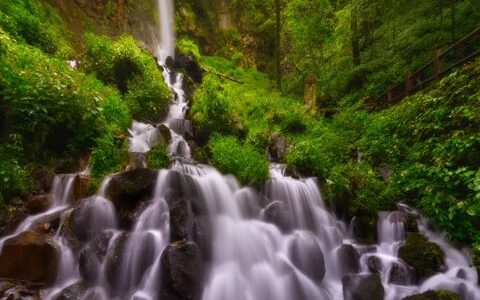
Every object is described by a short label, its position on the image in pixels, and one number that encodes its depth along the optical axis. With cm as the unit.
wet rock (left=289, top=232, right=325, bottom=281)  631
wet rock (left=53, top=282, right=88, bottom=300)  490
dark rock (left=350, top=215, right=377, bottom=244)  743
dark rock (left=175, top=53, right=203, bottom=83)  1895
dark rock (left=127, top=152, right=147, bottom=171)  806
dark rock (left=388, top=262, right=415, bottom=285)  613
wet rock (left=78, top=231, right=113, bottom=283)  537
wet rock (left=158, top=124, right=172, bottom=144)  1020
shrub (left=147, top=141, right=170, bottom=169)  814
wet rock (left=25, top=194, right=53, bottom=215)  637
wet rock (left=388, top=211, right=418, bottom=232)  717
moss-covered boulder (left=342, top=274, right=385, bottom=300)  541
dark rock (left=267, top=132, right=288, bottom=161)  1116
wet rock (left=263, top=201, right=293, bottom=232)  730
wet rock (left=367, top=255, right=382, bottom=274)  650
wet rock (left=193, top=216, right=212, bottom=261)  607
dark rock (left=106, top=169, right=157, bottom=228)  644
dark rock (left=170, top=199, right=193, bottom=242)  592
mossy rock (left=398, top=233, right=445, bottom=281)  613
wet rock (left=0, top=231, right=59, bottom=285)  509
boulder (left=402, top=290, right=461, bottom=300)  491
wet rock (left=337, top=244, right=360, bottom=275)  673
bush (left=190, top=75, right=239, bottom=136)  1102
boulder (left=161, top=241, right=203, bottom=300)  507
